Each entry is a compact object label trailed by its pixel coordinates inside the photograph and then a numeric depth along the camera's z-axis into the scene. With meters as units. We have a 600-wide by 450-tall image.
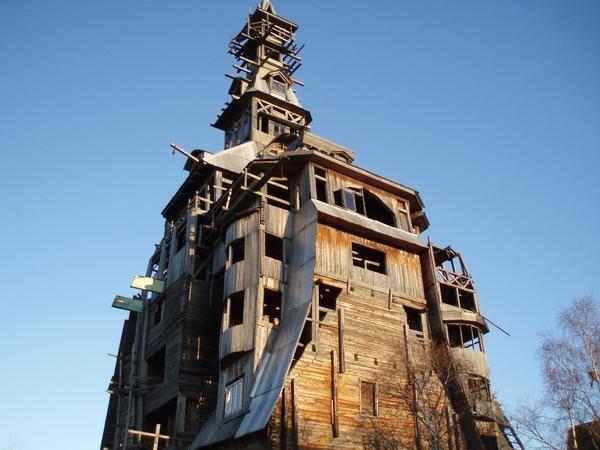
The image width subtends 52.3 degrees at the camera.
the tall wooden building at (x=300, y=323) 27.02
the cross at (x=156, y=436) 29.38
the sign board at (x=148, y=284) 37.85
